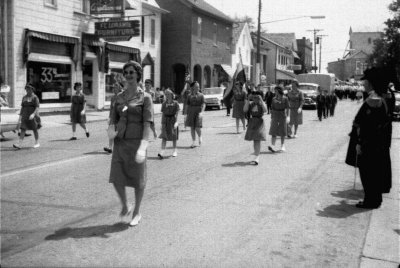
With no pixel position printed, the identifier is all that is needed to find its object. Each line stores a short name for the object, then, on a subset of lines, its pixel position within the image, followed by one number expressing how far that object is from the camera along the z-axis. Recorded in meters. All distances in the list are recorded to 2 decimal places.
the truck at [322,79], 45.38
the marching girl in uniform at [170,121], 11.12
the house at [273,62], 69.51
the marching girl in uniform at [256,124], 10.39
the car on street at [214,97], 32.19
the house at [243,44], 51.65
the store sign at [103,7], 24.62
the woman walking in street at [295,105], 15.97
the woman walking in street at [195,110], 12.98
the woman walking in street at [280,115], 12.36
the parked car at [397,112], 25.75
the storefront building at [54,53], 20.77
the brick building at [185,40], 39.59
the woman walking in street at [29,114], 12.50
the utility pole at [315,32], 71.65
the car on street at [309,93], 35.00
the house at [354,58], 135.88
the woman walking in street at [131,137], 5.61
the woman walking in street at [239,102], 17.55
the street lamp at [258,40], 34.81
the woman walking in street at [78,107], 14.31
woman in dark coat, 6.72
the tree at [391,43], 57.22
